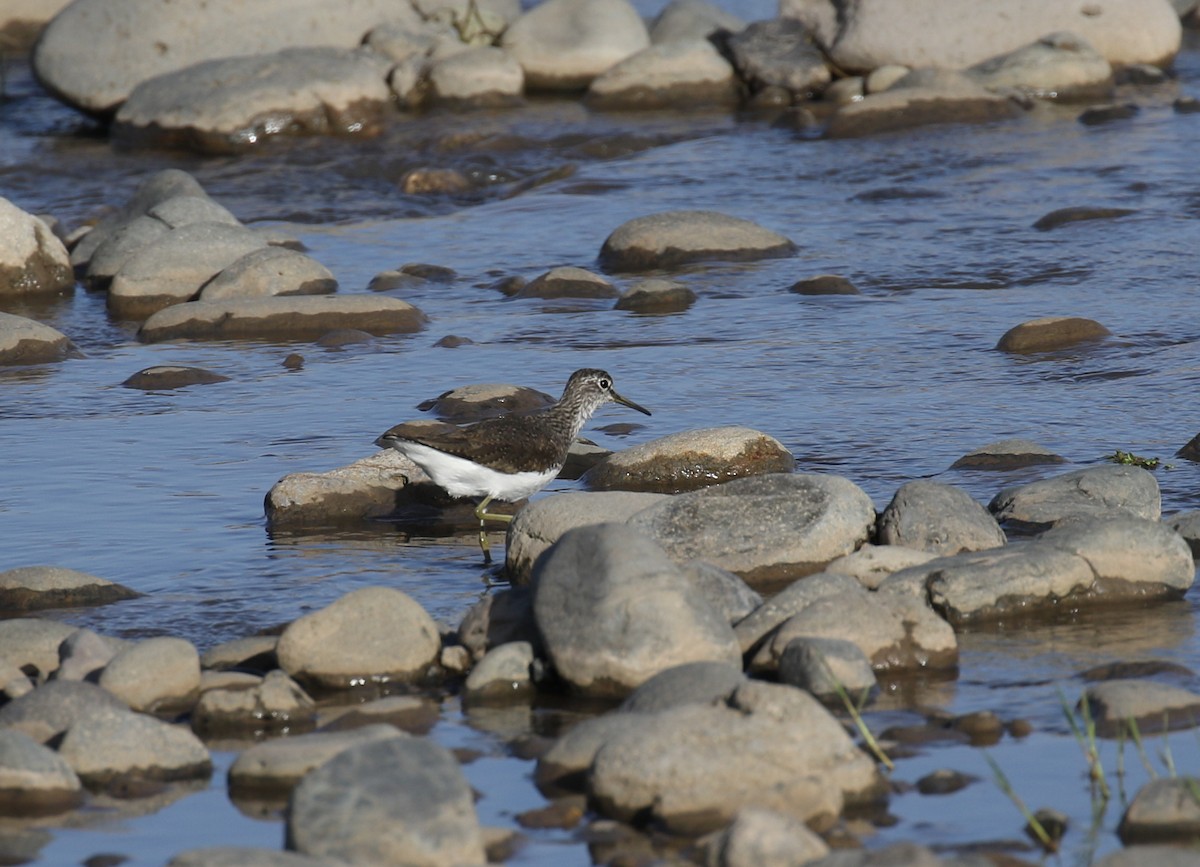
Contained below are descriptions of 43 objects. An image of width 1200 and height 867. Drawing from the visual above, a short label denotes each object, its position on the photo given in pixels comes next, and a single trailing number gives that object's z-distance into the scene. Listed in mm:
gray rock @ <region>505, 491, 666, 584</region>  15648
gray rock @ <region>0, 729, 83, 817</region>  11273
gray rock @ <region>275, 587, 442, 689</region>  13539
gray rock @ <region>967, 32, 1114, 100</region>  43125
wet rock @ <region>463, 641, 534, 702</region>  13359
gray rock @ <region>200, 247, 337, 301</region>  27719
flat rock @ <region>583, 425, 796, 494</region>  18891
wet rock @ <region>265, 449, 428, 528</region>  18109
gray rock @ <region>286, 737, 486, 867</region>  10062
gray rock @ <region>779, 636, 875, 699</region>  12648
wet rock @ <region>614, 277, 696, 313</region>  27312
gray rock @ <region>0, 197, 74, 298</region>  29812
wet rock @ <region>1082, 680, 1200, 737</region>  12023
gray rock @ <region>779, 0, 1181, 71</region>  43812
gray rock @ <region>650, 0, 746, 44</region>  48281
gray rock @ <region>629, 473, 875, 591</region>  15680
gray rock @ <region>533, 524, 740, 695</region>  12828
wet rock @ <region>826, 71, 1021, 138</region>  40406
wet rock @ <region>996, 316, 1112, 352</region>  24000
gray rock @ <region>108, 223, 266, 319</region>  28547
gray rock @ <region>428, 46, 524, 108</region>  44687
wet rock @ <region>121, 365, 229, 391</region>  23516
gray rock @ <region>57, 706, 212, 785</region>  11734
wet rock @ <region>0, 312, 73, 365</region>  24922
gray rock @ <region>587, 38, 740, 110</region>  45031
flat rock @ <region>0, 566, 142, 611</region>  15477
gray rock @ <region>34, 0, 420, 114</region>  43937
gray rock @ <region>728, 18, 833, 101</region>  44875
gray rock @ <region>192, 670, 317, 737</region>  12797
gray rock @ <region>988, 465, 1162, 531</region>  16437
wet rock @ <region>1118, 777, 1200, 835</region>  10469
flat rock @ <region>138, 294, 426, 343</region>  26125
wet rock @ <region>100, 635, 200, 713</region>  12977
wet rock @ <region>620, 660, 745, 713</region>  11771
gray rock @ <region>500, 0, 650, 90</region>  46469
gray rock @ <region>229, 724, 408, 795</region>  11477
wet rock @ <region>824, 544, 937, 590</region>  15000
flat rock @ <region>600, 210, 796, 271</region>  29859
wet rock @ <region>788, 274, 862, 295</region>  27875
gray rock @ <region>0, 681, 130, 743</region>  12164
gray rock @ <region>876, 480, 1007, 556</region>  15672
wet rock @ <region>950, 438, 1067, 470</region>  18984
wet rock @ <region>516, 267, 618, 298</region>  28250
